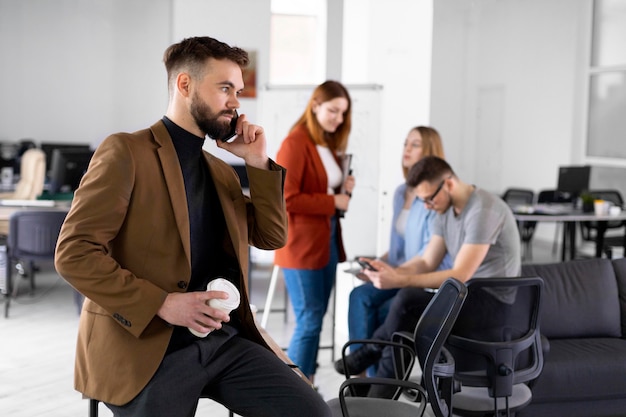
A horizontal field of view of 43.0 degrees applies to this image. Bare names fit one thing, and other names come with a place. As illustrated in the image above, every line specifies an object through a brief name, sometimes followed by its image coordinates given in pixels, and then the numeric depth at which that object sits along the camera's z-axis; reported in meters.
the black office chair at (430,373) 2.57
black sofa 3.72
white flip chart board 5.70
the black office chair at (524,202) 8.89
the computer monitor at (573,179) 8.23
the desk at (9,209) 6.11
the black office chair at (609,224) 7.78
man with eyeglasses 3.56
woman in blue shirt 4.18
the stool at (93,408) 2.16
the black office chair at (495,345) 3.13
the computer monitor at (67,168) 6.60
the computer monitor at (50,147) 9.90
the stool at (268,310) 4.80
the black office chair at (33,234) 5.82
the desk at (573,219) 7.39
